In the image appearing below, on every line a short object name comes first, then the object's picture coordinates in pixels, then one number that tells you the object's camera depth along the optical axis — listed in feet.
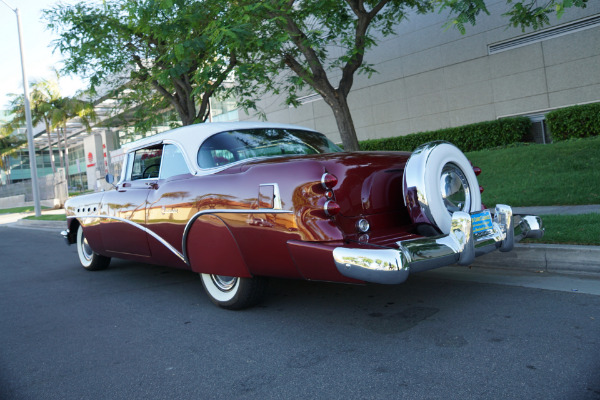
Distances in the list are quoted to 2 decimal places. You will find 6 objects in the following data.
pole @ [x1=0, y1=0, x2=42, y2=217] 65.77
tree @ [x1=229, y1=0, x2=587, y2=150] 28.19
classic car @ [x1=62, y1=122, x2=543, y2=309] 10.42
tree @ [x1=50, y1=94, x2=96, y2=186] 119.44
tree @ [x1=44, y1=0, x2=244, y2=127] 29.55
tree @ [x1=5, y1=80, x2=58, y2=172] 123.65
